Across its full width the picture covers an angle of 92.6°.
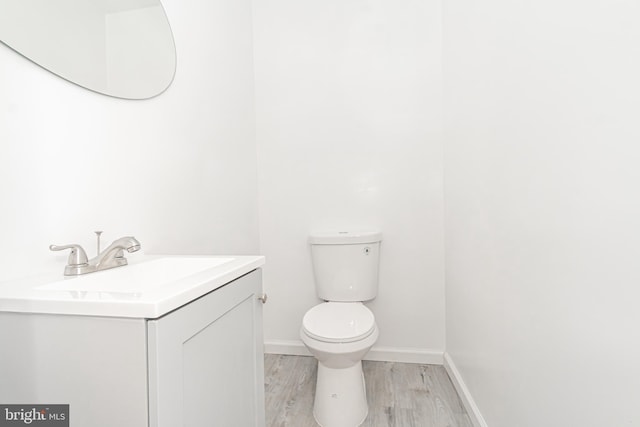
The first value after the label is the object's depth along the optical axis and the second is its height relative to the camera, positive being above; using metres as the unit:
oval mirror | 0.71 +0.49
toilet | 1.30 -0.51
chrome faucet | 0.74 -0.11
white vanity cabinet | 0.49 -0.25
